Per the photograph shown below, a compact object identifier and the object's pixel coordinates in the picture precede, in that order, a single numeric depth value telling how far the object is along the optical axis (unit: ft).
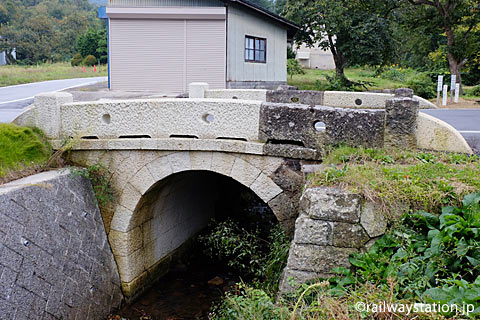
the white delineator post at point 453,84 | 63.15
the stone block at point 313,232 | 16.34
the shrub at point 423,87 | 74.59
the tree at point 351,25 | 68.64
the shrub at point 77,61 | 120.98
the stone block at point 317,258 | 16.20
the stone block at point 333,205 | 16.12
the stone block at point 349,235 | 16.02
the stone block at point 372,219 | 15.83
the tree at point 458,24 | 71.46
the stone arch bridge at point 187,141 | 21.39
